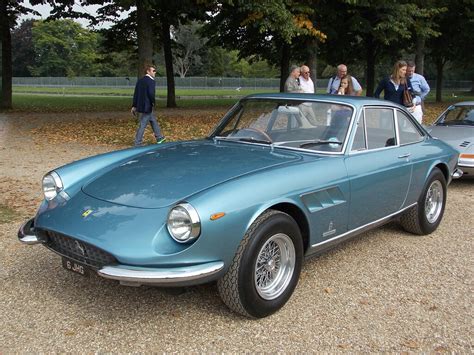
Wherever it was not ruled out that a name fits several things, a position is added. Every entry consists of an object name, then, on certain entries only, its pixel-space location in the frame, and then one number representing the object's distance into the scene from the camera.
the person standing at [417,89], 8.71
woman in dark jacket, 8.33
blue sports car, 3.03
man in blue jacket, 10.27
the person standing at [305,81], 9.55
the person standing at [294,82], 9.42
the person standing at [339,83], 8.99
